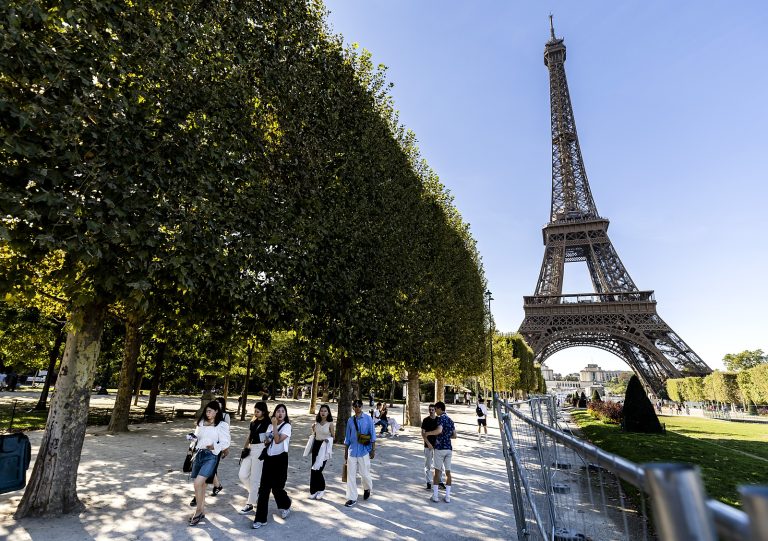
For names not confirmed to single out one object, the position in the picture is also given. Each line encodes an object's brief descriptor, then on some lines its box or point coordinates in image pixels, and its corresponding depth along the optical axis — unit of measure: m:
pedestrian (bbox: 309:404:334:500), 8.97
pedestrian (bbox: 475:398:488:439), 18.96
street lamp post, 35.41
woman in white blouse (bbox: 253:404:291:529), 7.29
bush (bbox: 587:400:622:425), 26.47
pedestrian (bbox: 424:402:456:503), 9.16
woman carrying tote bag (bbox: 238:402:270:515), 7.94
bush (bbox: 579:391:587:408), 56.51
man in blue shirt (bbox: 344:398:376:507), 8.89
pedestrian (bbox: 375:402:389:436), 19.62
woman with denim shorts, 7.04
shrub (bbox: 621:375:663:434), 19.45
